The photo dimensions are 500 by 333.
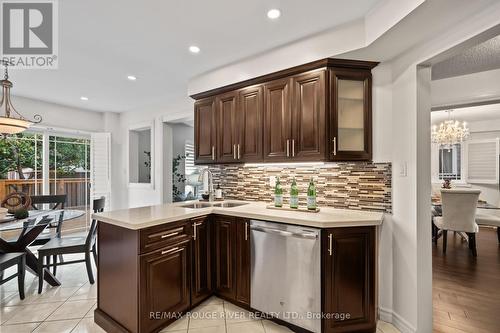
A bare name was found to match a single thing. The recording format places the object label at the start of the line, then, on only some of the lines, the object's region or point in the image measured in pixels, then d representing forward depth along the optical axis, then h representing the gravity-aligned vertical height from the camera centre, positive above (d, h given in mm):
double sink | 2867 -455
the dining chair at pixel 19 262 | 2342 -942
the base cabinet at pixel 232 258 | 2258 -893
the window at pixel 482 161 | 5797 +121
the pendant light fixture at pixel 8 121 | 2576 +546
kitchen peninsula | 1844 -813
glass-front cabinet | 2223 +493
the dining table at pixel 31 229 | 2453 -629
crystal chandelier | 4995 +703
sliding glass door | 4055 +38
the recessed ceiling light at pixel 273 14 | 1877 +1250
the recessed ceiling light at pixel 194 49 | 2467 +1266
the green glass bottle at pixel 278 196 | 2523 -309
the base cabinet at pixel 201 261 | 2266 -926
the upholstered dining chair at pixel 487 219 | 3912 -906
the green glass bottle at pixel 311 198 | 2295 -302
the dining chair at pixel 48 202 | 3105 -526
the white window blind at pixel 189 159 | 5477 +211
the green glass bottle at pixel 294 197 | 2395 -304
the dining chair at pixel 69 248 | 2627 -903
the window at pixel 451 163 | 6367 +89
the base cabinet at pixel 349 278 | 1873 -898
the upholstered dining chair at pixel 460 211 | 3623 -706
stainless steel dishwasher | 1896 -904
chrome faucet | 3100 -229
